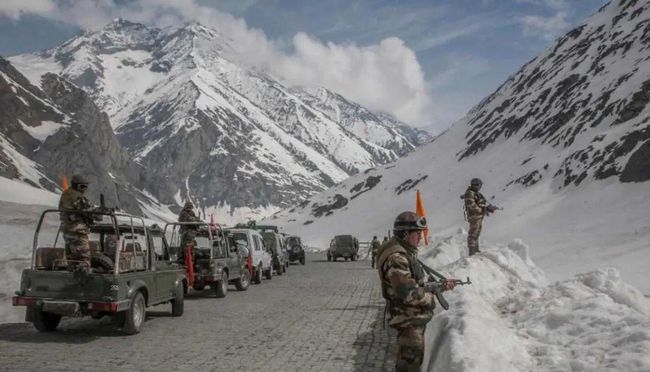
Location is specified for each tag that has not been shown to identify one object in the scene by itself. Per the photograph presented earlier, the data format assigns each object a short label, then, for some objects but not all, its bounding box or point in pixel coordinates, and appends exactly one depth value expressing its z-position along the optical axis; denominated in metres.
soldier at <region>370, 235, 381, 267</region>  34.12
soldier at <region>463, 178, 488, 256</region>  17.14
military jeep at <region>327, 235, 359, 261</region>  44.75
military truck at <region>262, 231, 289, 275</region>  27.63
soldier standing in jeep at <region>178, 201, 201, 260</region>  16.91
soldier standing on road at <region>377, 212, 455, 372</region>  5.61
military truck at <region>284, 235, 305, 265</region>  37.56
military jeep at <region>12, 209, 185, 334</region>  10.27
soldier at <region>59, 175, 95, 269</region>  10.77
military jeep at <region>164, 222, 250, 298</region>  16.67
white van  21.74
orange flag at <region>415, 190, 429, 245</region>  22.38
